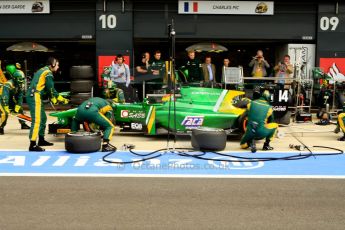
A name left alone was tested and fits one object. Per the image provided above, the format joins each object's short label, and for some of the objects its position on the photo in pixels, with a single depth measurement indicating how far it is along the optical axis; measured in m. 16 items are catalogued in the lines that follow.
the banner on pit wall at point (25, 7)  17.16
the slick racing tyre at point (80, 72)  16.14
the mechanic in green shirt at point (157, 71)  12.45
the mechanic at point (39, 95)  9.25
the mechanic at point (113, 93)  12.34
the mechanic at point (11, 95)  11.52
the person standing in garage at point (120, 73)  14.00
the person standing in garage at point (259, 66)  15.52
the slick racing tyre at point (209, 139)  9.14
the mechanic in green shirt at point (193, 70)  14.68
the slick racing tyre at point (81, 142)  8.97
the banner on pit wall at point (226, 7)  17.23
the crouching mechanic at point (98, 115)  9.29
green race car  10.20
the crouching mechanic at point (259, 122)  9.16
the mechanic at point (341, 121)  10.64
